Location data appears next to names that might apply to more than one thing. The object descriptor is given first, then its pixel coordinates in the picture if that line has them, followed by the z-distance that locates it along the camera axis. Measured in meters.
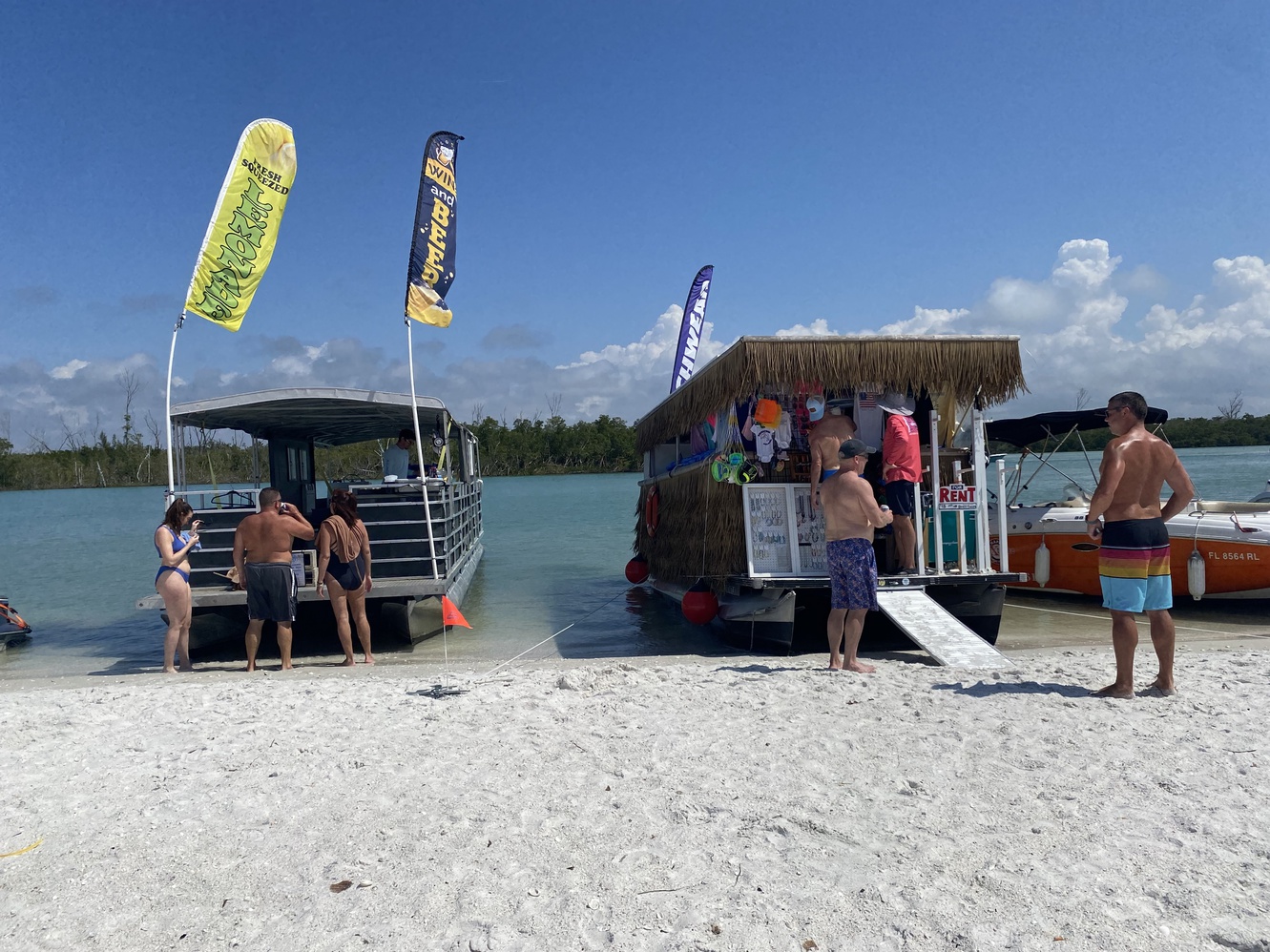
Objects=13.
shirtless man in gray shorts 7.92
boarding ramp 6.75
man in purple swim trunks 6.53
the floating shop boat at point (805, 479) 8.10
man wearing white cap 7.95
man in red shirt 8.30
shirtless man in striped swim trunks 5.26
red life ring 12.87
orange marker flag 8.66
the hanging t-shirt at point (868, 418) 8.67
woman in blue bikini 7.75
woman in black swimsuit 8.16
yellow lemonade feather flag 9.95
